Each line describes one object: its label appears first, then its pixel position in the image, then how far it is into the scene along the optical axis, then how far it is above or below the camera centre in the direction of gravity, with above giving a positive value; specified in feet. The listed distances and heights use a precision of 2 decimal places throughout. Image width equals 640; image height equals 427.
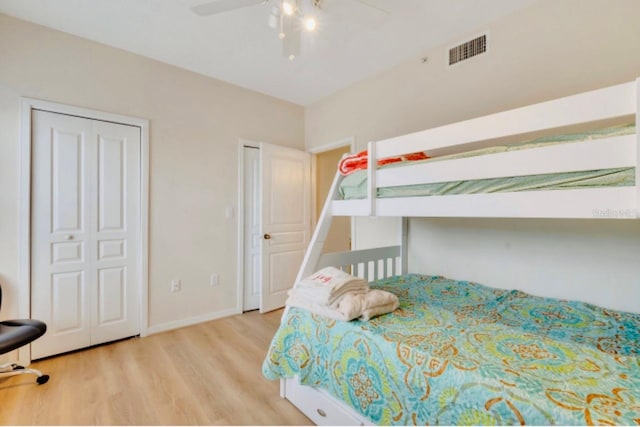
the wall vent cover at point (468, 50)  7.09 +4.32
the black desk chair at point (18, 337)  5.47 -2.54
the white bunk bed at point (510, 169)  2.95 +0.60
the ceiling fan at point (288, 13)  4.96 +3.82
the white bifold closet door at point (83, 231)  7.16 -0.50
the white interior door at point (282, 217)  10.77 -0.15
